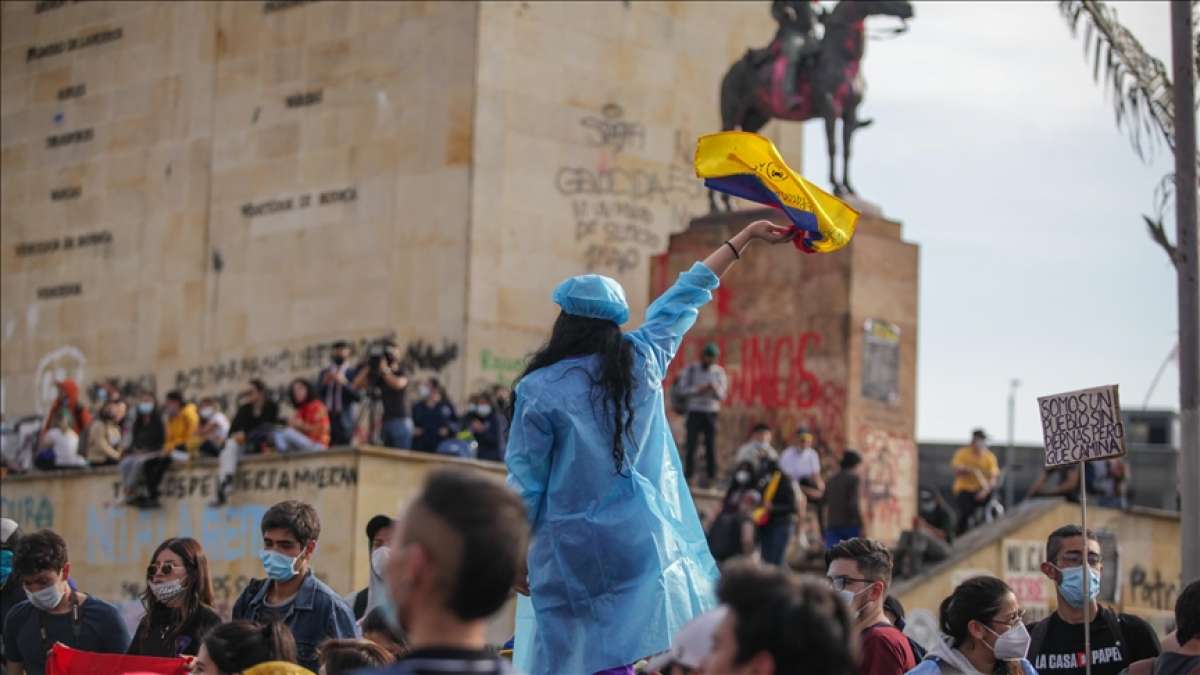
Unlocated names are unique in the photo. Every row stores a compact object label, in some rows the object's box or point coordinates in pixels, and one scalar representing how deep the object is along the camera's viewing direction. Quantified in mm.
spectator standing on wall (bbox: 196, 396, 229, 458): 20812
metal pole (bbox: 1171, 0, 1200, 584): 11094
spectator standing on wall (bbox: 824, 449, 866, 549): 17641
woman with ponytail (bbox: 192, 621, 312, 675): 6328
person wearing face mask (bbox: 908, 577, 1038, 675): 7051
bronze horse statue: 23031
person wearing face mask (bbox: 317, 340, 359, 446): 19984
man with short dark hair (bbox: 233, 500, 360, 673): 8156
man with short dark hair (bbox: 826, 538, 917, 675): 7531
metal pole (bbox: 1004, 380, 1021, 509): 38112
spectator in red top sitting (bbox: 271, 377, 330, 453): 19266
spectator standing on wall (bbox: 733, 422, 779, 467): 18722
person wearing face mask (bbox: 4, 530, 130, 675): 9148
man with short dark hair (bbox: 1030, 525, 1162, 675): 8469
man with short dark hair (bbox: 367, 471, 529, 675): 4082
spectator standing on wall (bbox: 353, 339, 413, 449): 19094
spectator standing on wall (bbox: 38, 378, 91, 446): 23875
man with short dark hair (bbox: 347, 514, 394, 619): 9352
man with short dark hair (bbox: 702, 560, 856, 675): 4254
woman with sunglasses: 8523
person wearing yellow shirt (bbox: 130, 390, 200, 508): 20672
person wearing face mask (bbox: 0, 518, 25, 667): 10742
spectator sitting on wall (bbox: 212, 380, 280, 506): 19547
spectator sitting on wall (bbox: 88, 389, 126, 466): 22422
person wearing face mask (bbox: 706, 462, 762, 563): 17297
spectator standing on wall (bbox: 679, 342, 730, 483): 20578
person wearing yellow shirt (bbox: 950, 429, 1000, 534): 21531
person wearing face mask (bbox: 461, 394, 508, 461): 19984
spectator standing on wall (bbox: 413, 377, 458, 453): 20344
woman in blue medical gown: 7098
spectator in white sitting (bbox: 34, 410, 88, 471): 22641
